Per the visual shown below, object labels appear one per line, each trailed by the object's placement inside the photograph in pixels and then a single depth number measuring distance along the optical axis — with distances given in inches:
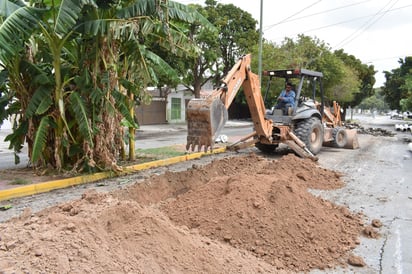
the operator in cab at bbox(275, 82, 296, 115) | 457.7
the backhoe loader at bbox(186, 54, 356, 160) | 298.0
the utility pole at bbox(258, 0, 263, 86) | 714.7
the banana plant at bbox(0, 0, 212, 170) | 311.9
